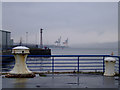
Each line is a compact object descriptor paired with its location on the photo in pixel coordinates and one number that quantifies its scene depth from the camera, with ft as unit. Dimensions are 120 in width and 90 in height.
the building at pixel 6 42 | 178.43
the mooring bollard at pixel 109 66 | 31.60
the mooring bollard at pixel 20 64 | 29.66
